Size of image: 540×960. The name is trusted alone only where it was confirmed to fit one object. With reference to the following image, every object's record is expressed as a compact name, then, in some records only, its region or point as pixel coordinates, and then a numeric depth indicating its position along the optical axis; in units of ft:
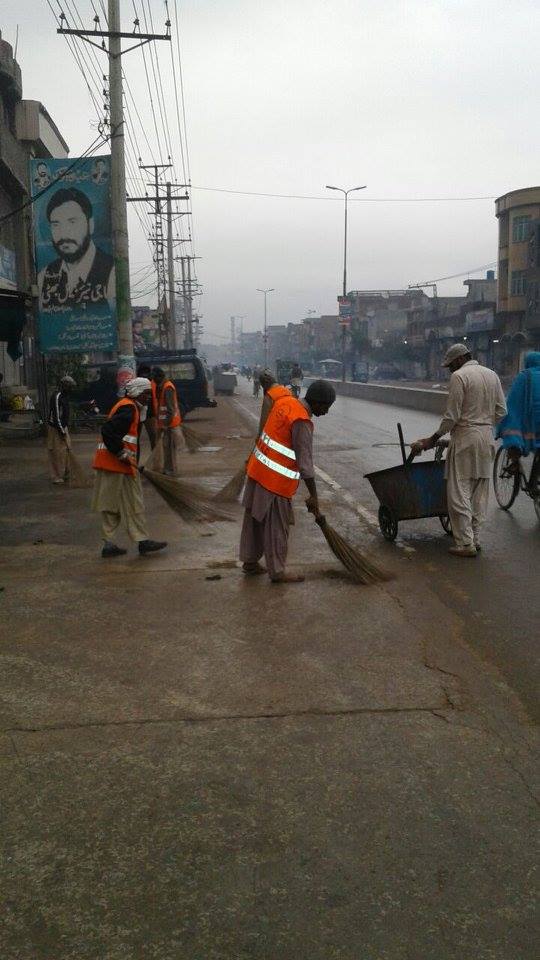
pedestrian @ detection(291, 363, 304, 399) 115.75
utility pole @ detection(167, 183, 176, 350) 150.58
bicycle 28.84
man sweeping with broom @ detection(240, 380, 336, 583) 20.77
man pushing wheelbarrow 24.07
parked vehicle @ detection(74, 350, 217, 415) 79.41
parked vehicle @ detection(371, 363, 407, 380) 259.60
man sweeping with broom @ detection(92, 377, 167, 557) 23.50
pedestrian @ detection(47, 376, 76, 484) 38.63
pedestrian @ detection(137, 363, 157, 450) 40.44
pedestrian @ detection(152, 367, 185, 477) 40.88
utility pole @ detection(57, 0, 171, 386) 52.65
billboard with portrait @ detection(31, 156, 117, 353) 55.62
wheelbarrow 25.48
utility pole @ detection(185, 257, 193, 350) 272.54
